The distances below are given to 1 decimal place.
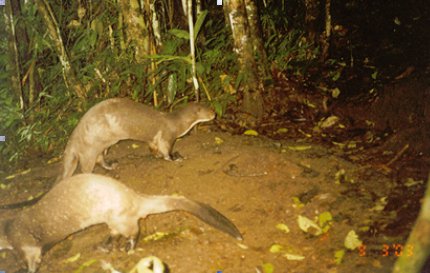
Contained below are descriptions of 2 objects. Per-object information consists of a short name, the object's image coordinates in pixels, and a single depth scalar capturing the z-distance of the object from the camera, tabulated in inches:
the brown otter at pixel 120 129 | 159.5
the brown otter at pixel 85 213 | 124.2
